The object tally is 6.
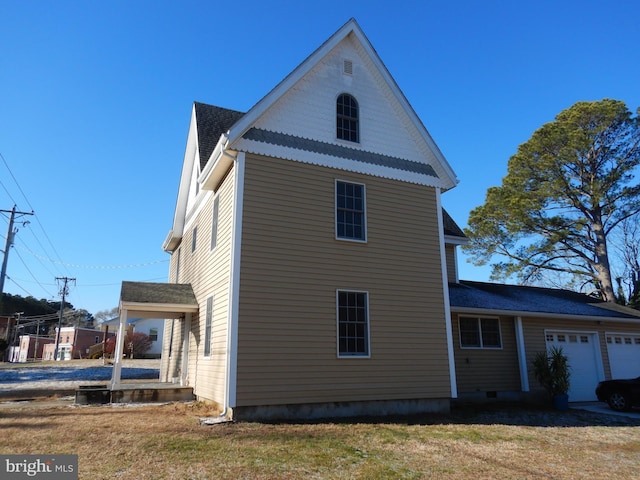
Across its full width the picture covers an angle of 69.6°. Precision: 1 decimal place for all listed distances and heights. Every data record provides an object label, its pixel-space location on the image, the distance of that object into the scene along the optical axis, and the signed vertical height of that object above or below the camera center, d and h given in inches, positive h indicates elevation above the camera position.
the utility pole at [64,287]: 2123.4 +342.7
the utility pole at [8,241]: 1128.8 +305.7
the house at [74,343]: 2146.9 +81.6
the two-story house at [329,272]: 404.2 +84.2
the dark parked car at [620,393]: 537.6 -40.6
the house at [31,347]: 2317.9 +68.9
